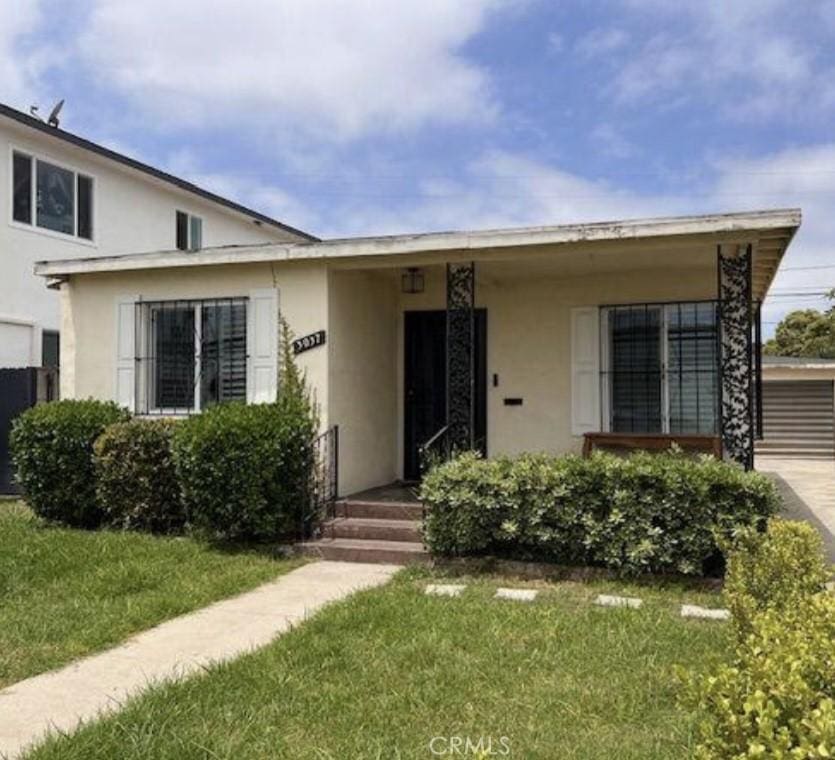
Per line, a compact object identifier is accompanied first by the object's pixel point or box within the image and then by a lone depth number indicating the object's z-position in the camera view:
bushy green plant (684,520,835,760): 1.83
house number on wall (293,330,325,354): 8.27
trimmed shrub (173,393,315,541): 7.21
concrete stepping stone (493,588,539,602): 5.82
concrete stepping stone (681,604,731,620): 5.34
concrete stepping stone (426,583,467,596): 5.96
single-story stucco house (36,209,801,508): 8.06
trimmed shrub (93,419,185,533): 8.00
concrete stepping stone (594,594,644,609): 5.59
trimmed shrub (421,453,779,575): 6.10
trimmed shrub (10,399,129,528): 8.27
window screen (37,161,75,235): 13.41
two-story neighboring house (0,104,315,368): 12.77
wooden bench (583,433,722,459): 8.27
